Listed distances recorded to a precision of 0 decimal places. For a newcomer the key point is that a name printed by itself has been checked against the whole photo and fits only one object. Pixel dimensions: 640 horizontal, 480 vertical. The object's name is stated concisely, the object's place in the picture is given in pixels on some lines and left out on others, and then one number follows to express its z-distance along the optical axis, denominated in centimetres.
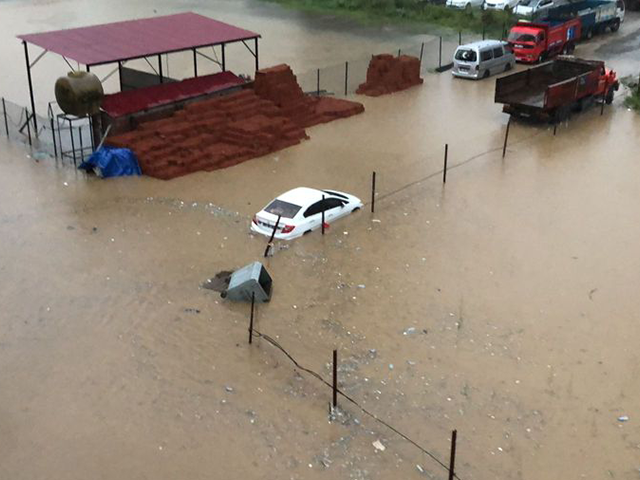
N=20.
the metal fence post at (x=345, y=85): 3441
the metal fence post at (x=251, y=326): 1520
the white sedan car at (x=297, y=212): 1977
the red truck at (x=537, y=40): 4016
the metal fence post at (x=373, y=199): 2098
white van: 3694
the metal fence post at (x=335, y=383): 1302
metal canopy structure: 2597
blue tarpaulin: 2394
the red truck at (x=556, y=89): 2938
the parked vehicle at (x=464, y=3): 5228
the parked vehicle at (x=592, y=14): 4594
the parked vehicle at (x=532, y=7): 4969
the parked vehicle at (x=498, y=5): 5175
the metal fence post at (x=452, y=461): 1108
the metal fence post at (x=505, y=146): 2649
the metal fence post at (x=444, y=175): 2365
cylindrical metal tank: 2444
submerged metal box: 1658
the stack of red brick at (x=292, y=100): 2891
